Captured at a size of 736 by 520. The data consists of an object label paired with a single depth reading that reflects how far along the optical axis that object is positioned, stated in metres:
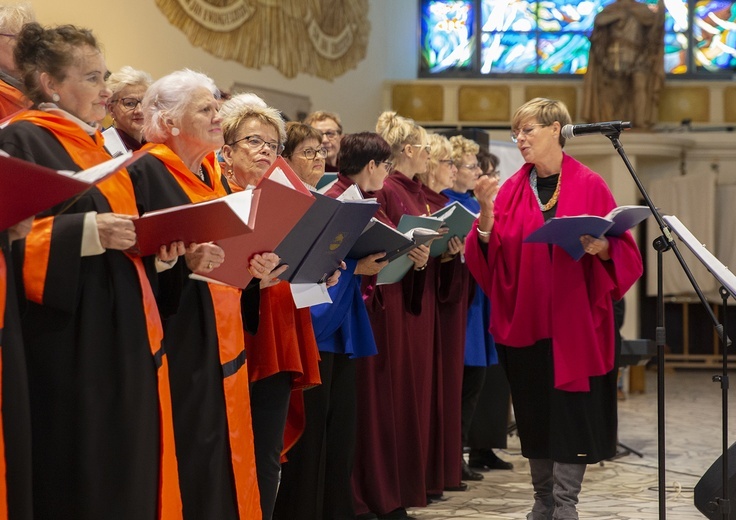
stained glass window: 12.80
